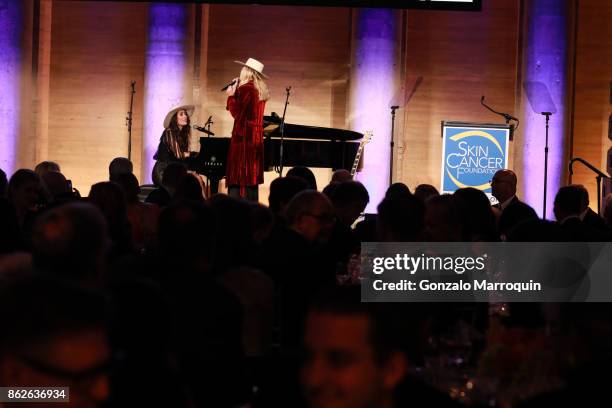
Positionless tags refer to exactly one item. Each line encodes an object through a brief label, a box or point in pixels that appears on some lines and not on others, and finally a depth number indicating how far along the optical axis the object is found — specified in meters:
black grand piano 21.72
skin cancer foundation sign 26.08
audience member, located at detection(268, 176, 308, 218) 11.43
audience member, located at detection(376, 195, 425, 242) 7.80
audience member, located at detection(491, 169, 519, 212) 14.78
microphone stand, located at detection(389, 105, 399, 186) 25.19
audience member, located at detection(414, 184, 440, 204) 13.52
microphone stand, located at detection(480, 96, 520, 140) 25.74
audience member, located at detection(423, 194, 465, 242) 8.17
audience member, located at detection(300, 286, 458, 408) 3.56
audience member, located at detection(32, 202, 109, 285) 5.28
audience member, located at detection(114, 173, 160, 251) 10.55
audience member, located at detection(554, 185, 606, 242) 12.05
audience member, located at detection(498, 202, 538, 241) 12.21
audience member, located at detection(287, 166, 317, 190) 13.94
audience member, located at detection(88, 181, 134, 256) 9.09
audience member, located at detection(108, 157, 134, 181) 15.15
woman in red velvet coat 20.84
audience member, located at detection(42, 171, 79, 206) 12.68
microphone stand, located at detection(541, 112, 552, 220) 24.61
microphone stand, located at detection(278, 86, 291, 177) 22.17
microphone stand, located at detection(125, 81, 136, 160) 28.48
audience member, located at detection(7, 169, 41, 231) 10.70
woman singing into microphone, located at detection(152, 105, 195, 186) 23.75
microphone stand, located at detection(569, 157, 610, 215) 23.68
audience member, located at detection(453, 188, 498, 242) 9.05
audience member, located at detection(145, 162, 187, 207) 13.41
